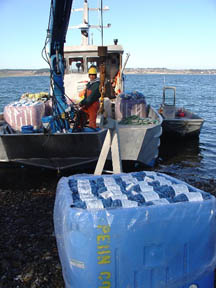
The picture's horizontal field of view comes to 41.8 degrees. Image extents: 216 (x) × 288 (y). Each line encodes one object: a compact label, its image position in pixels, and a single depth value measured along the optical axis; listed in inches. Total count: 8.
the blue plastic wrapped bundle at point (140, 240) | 96.8
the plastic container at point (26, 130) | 281.7
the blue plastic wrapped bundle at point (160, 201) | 102.9
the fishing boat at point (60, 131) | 263.0
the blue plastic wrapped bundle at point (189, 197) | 105.5
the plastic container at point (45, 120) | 310.2
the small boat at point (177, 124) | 479.2
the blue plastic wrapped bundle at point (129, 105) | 365.1
